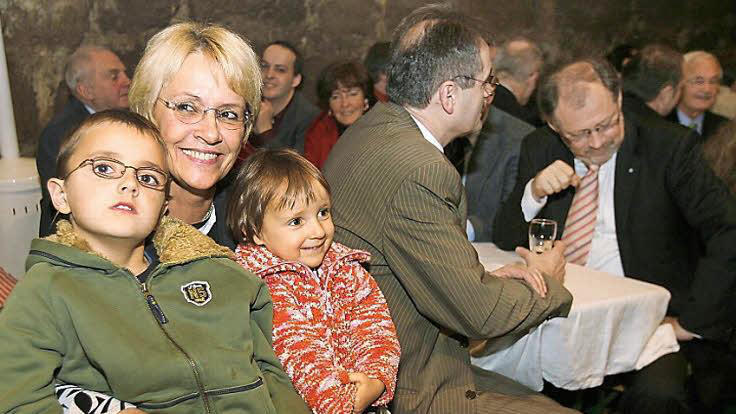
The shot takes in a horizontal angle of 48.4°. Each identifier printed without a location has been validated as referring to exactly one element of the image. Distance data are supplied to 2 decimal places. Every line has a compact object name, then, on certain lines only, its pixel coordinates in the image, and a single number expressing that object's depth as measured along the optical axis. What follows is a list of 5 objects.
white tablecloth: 2.82
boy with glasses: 1.61
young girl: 1.98
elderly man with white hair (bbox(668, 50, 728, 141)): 5.98
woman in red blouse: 5.86
